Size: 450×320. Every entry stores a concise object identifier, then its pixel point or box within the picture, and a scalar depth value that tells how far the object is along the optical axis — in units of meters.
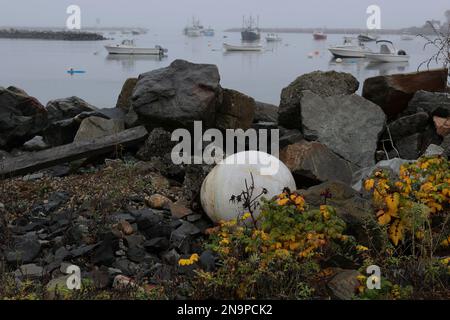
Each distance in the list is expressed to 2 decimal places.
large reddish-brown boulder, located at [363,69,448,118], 9.92
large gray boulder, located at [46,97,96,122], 11.60
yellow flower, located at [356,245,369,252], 5.05
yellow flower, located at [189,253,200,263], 5.07
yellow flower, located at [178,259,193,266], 4.89
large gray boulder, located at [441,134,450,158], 8.15
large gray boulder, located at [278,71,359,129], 9.83
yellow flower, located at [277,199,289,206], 5.20
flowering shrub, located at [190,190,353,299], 4.64
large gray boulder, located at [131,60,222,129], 9.19
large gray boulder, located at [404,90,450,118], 9.22
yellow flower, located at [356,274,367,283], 4.63
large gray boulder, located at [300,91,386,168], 9.02
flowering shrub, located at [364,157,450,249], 5.41
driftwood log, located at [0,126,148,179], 8.50
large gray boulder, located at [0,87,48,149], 10.45
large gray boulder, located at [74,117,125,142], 9.95
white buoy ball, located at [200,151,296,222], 6.67
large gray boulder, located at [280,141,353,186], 7.84
